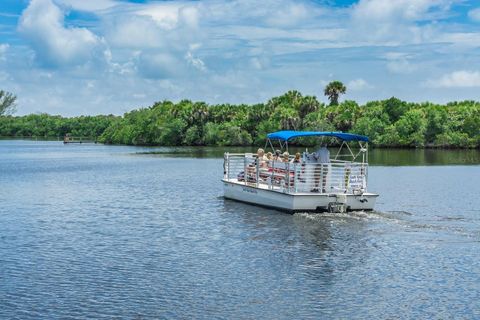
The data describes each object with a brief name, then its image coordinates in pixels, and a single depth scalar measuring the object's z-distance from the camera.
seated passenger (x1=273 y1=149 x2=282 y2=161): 34.23
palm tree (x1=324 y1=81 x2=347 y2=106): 145.38
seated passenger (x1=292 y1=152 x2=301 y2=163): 33.12
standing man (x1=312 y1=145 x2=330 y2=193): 30.67
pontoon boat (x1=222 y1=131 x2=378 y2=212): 30.55
